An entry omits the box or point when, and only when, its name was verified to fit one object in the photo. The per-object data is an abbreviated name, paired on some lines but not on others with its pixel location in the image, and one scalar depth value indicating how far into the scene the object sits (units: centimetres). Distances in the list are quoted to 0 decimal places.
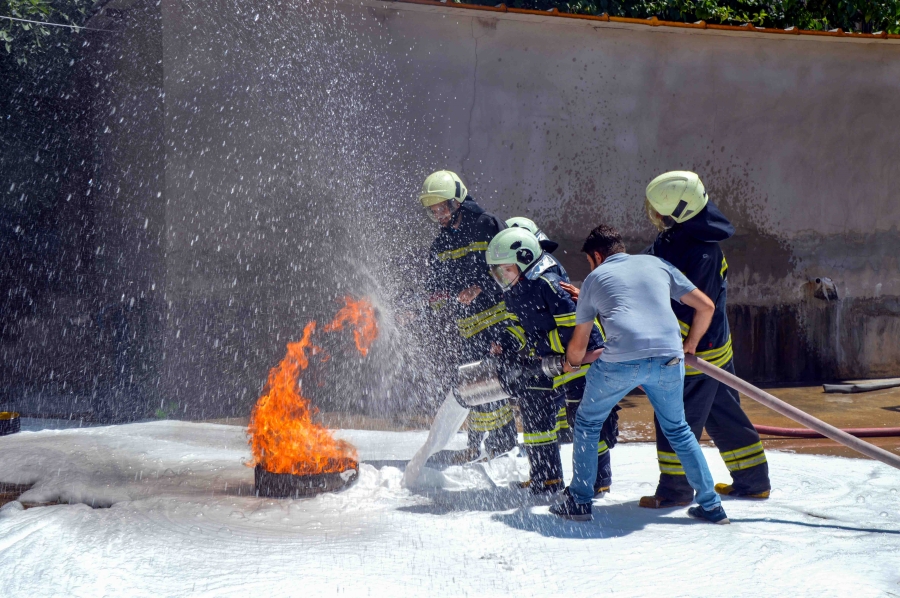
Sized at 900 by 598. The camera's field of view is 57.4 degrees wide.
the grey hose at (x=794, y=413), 422
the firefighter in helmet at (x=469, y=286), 572
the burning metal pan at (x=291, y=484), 488
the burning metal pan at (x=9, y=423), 669
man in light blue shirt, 427
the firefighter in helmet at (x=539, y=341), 481
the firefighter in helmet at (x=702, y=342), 471
